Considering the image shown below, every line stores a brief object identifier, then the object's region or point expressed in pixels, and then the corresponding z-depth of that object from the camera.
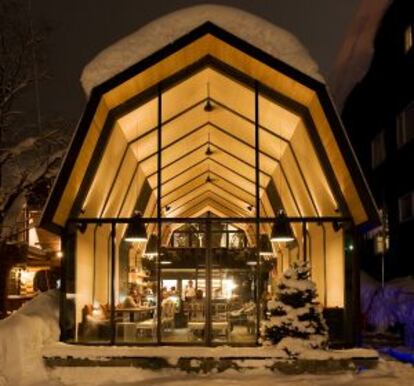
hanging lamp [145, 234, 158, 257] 19.11
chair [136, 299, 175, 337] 16.83
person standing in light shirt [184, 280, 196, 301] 21.38
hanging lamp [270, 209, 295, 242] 14.27
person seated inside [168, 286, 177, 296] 23.51
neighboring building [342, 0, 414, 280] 27.39
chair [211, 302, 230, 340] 17.04
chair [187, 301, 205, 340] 16.00
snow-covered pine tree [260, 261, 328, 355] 13.45
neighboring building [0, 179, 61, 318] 28.58
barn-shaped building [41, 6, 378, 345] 14.16
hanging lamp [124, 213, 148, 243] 14.43
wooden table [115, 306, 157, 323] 17.31
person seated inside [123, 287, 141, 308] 18.69
